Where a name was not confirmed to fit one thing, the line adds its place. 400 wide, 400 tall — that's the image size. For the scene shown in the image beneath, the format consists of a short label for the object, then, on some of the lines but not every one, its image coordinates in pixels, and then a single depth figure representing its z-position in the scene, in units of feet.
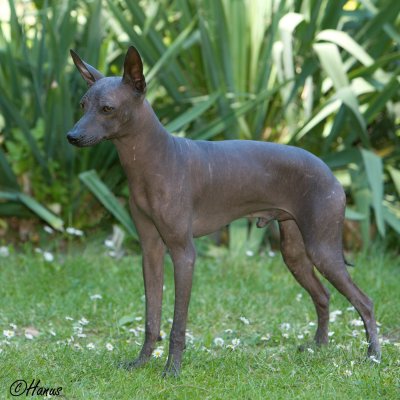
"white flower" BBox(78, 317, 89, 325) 30.71
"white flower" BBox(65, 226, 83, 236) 40.70
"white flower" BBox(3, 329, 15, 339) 28.02
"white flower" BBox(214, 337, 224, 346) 29.30
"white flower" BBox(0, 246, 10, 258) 41.44
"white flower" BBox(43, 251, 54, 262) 39.46
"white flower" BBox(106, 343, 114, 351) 27.78
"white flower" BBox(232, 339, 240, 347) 28.53
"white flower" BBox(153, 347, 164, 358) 27.04
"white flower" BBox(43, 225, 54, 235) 41.56
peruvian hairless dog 23.94
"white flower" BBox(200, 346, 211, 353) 28.30
